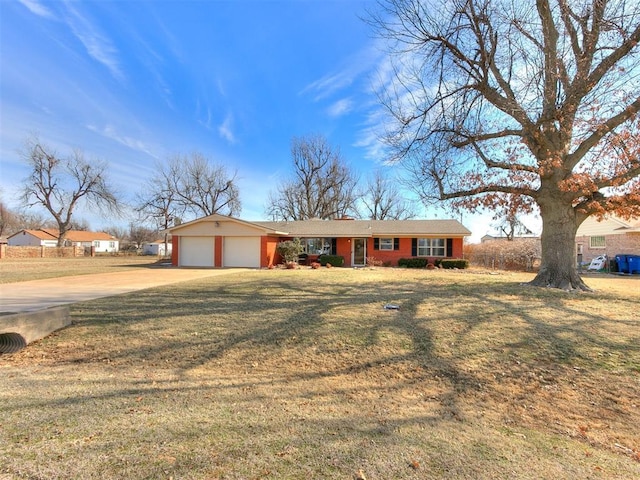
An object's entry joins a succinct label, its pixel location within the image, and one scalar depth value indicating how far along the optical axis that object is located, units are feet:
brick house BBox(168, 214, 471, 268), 71.15
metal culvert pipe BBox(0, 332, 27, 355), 18.62
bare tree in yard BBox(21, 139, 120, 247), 139.74
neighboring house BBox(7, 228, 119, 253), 196.78
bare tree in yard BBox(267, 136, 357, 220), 129.70
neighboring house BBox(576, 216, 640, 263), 72.74
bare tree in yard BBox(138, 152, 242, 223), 136.67
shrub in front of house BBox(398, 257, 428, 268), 72.43
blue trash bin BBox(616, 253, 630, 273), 66.44
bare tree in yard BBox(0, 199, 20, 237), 211.82
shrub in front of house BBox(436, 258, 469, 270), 70.54
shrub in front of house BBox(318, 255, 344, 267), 73.72
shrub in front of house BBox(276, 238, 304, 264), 72.33
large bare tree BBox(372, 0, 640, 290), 29.40
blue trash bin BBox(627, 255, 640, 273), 65.36
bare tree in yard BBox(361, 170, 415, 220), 140.56
